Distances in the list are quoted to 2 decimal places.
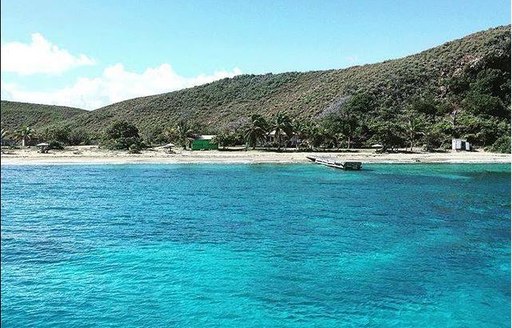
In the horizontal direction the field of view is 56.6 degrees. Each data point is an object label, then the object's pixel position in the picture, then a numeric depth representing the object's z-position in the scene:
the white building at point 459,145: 85.19
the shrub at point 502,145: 80.16
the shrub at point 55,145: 87.10
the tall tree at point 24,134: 91.91
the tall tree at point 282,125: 80.97
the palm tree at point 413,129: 83.69
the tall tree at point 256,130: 81.31
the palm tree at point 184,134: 89.06
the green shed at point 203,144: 86.69
